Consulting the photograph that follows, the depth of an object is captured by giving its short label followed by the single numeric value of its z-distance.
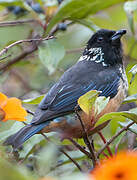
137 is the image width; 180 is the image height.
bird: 5.88
